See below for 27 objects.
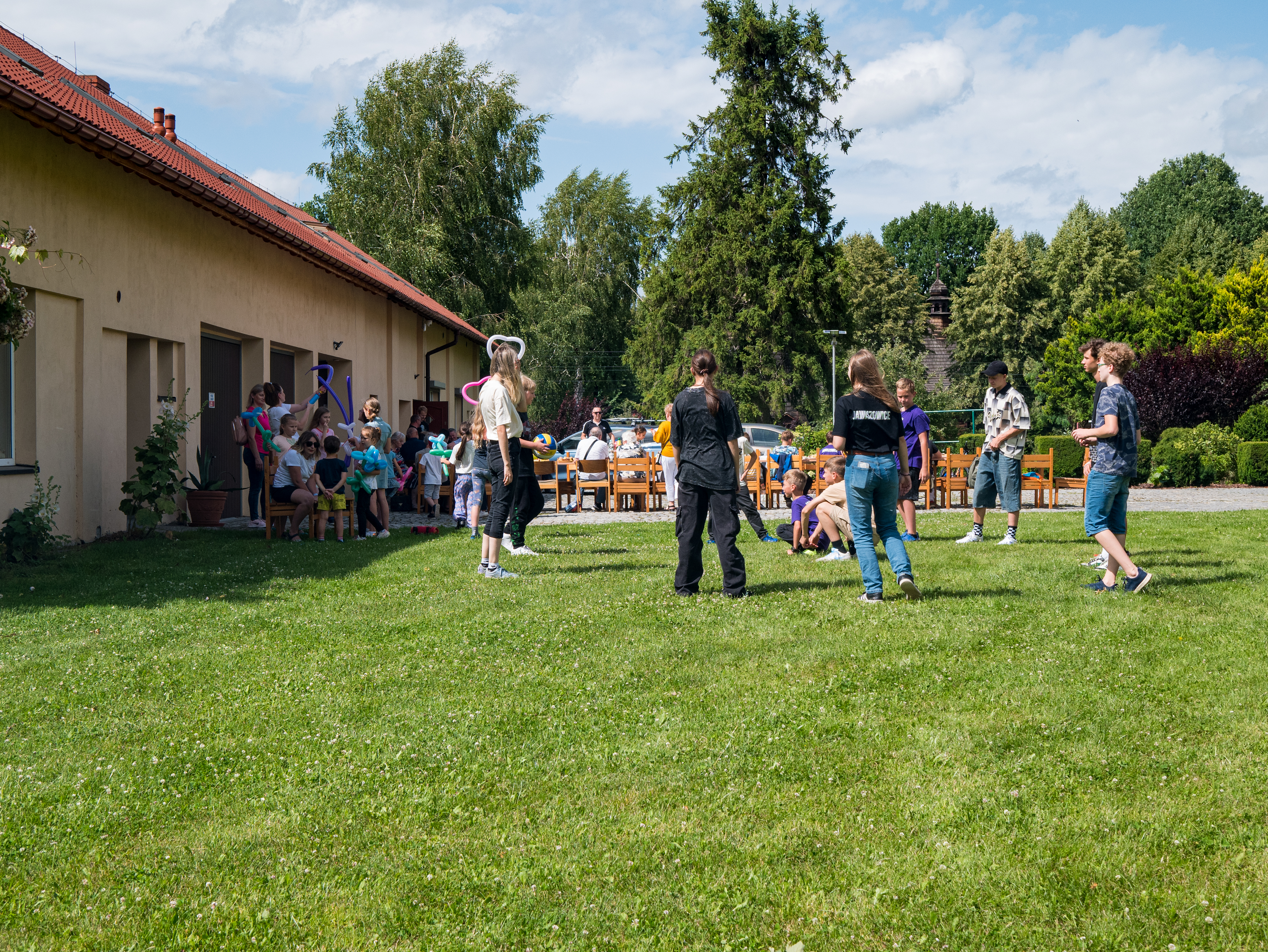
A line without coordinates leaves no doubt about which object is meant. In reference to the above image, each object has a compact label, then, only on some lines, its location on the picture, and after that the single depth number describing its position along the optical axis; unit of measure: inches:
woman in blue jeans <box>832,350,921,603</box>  299.0
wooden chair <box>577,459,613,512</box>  711.7
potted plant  556.4
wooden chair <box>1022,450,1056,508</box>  692.1
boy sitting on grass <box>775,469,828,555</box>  427.5
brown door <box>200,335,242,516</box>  636.7
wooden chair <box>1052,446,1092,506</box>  668.7
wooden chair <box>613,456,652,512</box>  706.2
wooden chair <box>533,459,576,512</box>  708.7
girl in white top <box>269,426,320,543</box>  505.4
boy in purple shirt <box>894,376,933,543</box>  462.9
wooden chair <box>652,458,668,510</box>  708.7
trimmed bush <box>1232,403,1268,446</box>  1069.8
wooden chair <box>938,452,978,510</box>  701.3
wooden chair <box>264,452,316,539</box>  498.0
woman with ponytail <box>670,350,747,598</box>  316.5
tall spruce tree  1640.0
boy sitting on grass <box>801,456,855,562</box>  398.0
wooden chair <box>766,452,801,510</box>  709.9
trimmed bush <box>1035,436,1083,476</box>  1139.3
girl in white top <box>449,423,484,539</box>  506.9
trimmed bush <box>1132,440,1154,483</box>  1045.2
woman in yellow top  644.7
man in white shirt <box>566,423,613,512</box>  713.6
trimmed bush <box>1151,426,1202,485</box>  981.2
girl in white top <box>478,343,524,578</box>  364.2
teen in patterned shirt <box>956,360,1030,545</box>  447.5
